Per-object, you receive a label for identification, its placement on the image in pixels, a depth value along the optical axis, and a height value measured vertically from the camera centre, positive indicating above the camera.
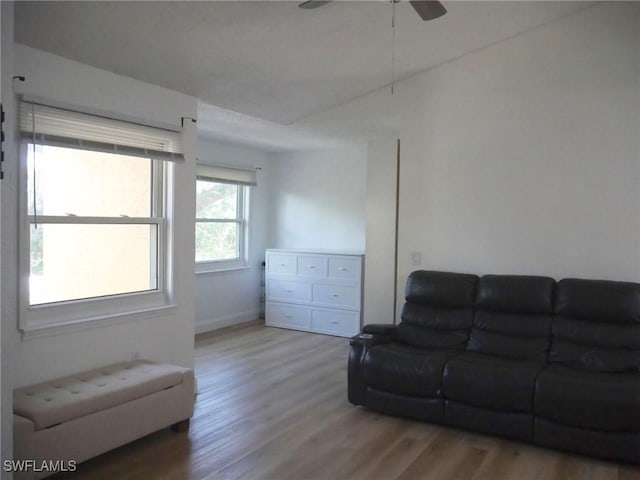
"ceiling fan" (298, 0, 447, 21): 2.56 +1.10
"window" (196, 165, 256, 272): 6.50 +0.14
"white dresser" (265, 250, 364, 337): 6.28 -0.75
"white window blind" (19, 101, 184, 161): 3.07 +0.60
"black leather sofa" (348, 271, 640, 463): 3.09 -0.85
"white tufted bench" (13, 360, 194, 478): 2.62 -1.00
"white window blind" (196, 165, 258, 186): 6.29 +0.67
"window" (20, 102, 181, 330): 3.16 +0.06
